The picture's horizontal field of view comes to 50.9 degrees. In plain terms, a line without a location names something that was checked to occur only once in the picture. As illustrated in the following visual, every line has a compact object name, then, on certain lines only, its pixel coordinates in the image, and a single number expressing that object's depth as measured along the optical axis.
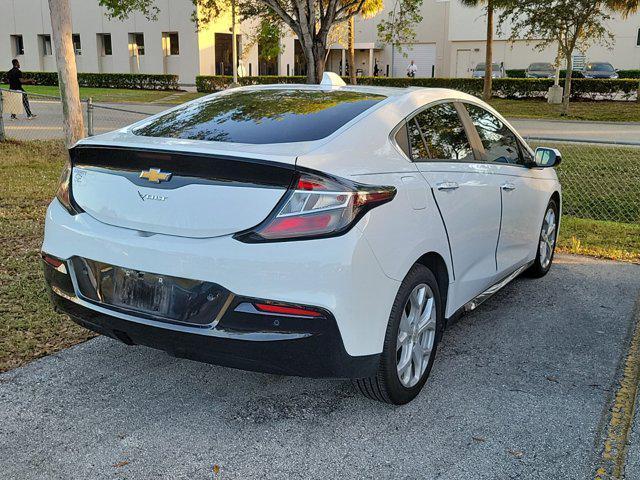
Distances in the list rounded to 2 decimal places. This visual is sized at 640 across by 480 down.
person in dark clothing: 21.08
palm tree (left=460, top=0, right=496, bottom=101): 27.15
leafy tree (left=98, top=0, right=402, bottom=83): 11.60
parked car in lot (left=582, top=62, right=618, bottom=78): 39.56
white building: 43.66
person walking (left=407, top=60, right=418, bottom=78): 47.12
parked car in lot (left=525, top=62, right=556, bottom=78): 42.28
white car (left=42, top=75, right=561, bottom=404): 2.93
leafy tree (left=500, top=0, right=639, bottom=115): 24.72
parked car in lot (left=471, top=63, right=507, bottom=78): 44.69
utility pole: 31.64
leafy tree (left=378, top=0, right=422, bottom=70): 14.76
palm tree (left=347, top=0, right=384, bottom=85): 19.36
